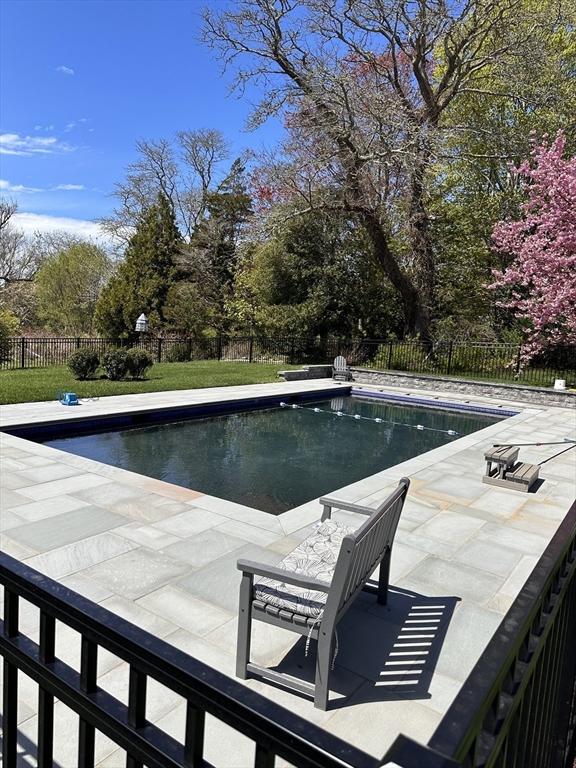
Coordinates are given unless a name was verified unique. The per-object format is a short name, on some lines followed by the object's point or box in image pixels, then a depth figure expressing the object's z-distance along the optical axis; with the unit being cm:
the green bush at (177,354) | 2073
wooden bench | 235
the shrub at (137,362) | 1348
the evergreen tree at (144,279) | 2411
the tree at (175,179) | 2881
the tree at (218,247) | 2480
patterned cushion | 247
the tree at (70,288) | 2934
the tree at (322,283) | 2012
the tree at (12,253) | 2994
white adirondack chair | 1694
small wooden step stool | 607
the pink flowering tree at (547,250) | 1398
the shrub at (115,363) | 1330
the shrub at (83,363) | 1291
